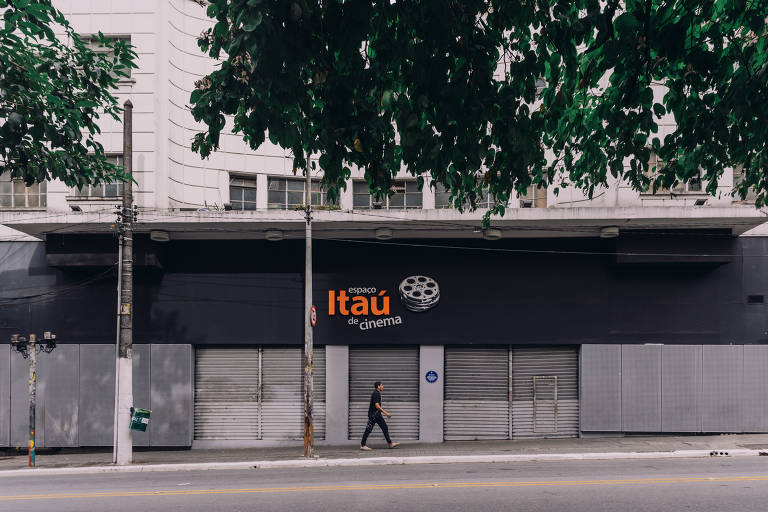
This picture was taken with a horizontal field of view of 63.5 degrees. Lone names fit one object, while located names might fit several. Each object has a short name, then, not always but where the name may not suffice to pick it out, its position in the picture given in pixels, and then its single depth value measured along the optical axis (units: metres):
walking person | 14.84
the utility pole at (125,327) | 13.54
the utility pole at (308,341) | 14.14
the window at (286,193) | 17.27
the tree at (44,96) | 7.22
